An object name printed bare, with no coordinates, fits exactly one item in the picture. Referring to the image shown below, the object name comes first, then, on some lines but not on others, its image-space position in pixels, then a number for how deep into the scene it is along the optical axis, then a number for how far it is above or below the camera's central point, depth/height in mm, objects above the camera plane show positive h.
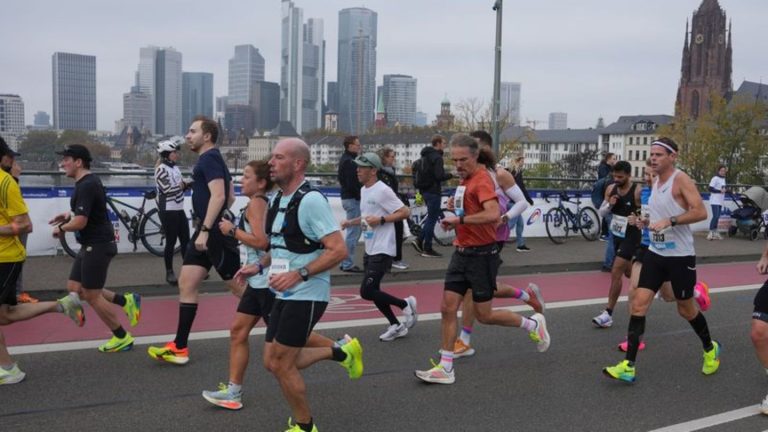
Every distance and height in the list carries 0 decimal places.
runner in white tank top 5824 -732
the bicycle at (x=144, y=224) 11828 -1290
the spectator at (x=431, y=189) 12180 -585
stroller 17062 -1265
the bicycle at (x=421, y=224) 13682 -1335
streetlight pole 15883 +1772
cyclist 9734 -715
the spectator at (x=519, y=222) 13719 -1238
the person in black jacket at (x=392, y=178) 10734 -359
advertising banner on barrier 11188 -1018
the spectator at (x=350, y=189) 11133 -563
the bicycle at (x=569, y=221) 15469 -1335
